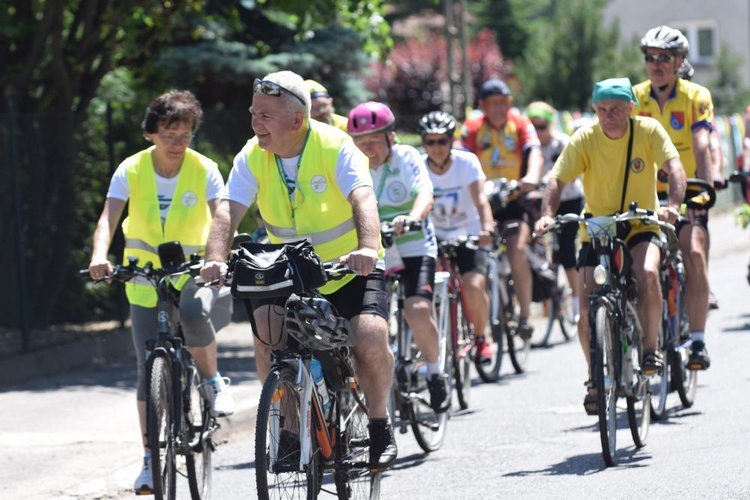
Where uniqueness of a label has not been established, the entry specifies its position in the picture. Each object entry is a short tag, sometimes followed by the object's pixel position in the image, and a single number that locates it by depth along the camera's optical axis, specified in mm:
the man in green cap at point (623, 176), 16266
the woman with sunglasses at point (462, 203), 19953
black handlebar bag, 11656
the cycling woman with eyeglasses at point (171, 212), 14656
